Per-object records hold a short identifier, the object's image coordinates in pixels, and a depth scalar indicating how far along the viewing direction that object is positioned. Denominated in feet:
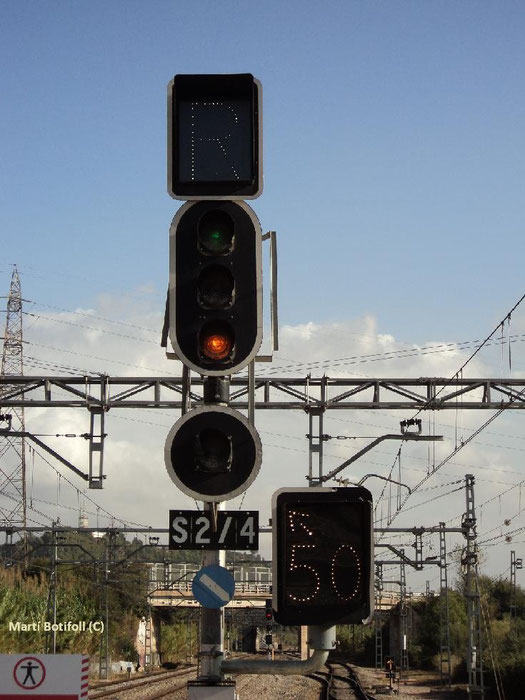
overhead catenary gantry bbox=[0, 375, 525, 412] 92.02
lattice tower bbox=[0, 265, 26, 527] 238.68
